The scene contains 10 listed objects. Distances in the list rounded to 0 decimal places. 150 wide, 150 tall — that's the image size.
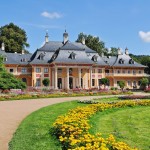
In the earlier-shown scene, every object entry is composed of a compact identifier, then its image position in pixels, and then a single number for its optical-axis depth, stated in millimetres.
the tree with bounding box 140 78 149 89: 39973
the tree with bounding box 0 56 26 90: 26609
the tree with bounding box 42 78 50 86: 36712
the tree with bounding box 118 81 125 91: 38590
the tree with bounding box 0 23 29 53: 46453
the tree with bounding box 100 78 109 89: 38901
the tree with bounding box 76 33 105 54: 50078
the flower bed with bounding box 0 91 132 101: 20611
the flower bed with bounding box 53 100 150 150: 5142
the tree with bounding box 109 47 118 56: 56987
